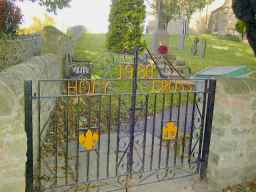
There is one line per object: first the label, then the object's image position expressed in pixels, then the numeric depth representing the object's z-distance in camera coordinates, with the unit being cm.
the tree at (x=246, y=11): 434
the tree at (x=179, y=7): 1869
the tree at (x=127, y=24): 1159
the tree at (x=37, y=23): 1361
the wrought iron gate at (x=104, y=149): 332
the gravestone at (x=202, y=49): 1462
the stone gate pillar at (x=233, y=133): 356
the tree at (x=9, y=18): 741
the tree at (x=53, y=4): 970
